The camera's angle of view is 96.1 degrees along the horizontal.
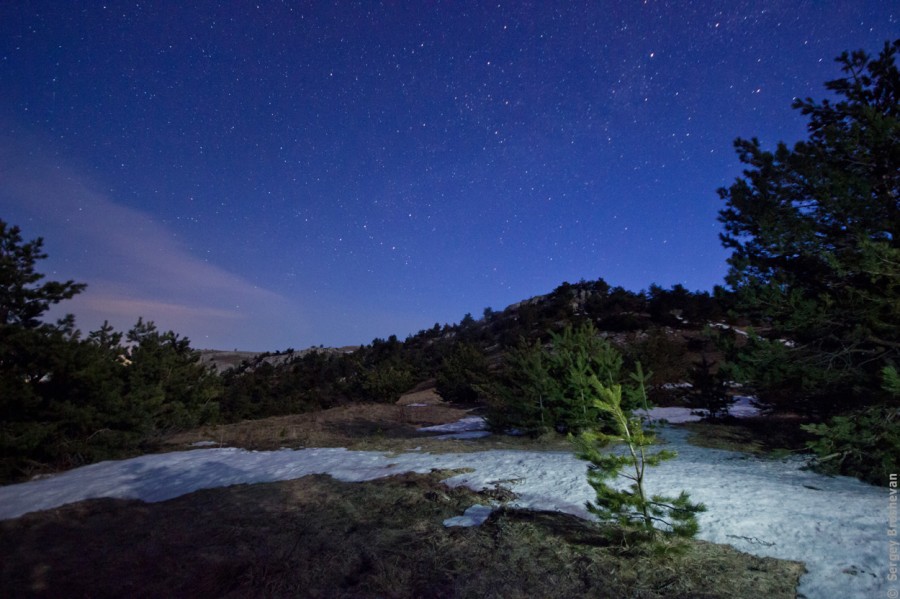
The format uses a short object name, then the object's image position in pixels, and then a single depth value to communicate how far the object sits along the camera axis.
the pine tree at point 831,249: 5.77
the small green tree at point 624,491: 3.26
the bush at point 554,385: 9.19
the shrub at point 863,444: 5.01
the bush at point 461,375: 19.94
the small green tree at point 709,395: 11.20
